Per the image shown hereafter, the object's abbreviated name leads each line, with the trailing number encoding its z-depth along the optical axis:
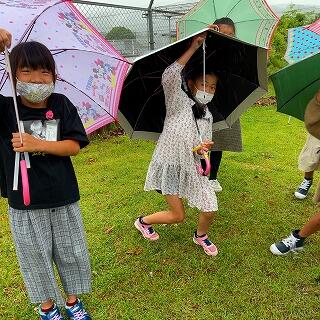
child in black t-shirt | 1.62
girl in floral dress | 2.23
